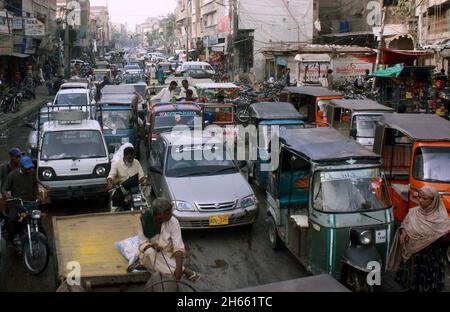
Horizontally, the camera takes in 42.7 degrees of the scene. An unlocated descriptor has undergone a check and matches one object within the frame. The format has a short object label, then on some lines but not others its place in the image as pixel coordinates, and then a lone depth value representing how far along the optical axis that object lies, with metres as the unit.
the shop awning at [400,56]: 20.72
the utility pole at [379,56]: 23.82
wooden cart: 5.53
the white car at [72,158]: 11.16
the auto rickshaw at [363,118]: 13.03
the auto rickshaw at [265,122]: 12.45
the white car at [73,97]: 21.11
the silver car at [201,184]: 9.34
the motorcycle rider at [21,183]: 8.33
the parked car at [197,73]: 34.60
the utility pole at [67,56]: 41.94
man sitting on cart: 5.70
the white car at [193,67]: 38.25
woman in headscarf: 6.27
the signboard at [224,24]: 51.72
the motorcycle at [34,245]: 7.82
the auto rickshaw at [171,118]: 15.02
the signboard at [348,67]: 31.95
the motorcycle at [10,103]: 26.86
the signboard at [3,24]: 29.29
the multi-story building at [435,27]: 24.73
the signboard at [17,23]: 32.91
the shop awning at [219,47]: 54.88
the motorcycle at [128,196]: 8.94
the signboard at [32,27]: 33.59
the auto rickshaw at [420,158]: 8.82
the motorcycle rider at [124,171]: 9.20
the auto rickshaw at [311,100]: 17.25
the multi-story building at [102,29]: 119.95
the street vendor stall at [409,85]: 18.05
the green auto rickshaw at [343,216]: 6.60
